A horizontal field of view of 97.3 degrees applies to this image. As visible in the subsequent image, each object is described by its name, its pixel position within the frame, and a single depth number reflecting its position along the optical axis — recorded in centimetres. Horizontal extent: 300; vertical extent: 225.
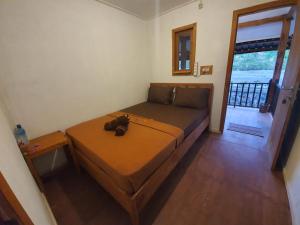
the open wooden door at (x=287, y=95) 139
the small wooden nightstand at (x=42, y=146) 136
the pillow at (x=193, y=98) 239
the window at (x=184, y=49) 255
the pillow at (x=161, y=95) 282
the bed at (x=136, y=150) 106
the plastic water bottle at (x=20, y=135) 145
